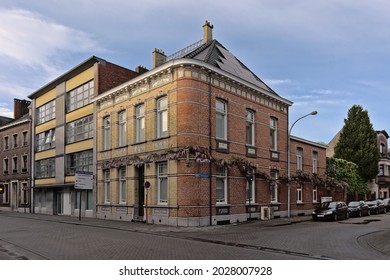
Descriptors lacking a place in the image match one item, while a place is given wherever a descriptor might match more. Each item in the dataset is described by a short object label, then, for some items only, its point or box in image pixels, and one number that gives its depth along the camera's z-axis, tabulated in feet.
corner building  65.57
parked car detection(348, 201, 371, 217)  94.22
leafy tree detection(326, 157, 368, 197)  116.37
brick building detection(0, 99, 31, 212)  123.95
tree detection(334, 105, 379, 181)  150.41
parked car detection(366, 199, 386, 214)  106.92
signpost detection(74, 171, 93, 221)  81.12
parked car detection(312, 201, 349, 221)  79.61
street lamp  87.11
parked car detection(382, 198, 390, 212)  118.03
